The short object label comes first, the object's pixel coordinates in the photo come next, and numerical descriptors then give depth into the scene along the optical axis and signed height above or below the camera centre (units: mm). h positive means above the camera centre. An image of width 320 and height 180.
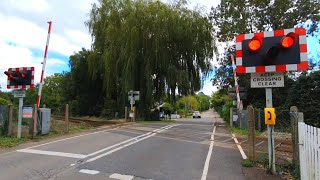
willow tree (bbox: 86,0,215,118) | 20232 +5275
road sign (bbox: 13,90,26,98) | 9305 +411
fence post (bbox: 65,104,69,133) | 11164 -909
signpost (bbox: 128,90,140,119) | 18979 +626
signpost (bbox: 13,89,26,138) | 9199 +326
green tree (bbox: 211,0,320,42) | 19999 +8662
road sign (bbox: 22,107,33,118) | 9490 -403
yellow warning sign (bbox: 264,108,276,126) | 5179 -262
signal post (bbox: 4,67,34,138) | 9155 +999
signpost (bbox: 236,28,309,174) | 5097 +1159
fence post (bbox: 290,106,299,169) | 5325 -726
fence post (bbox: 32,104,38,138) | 9427 -662
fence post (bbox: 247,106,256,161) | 6351 -754
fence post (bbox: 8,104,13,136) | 9305 -745
